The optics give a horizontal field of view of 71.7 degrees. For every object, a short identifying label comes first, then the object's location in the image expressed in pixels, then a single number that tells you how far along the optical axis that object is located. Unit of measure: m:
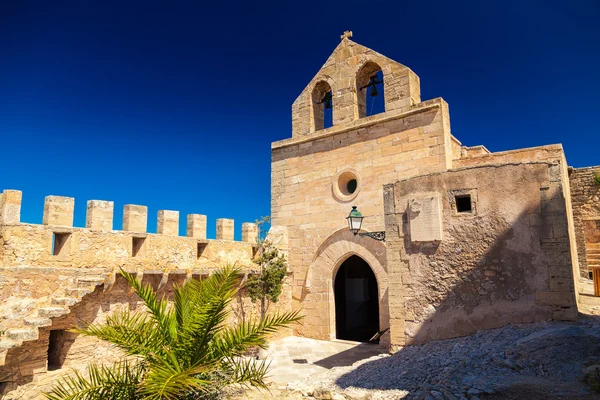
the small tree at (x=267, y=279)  10.80
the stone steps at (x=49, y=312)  6.38
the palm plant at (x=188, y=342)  4.64
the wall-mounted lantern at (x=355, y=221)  7.27
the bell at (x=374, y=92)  11.14
